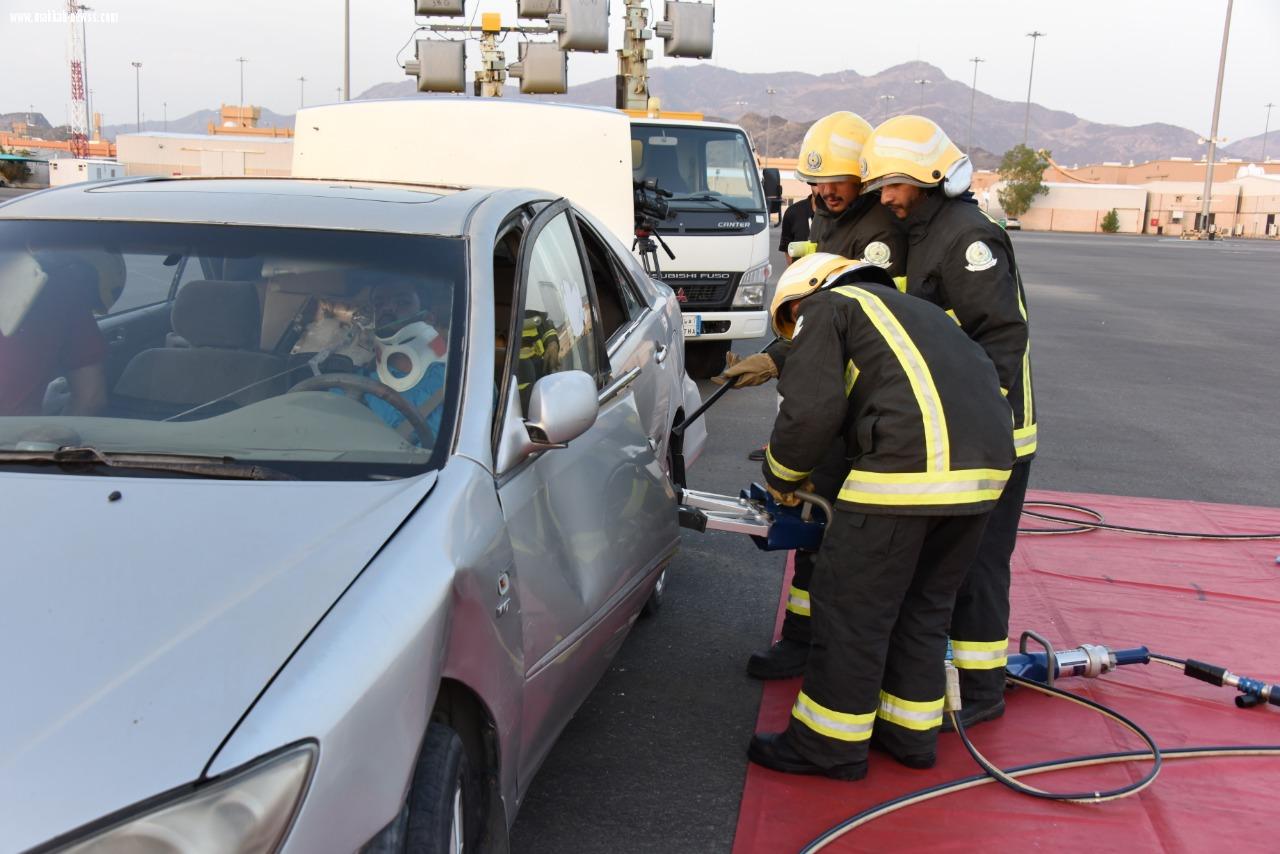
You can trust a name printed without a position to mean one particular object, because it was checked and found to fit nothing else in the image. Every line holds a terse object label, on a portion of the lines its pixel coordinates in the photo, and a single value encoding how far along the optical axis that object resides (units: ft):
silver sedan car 5.99
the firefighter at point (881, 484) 11.65
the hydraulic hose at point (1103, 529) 21.26
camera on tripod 32.60
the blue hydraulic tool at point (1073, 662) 14.67
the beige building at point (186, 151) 187.21
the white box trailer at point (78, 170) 145.07
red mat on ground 11.58
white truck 34.24
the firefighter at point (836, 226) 14.79
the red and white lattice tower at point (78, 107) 282.56
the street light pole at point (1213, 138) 192.24
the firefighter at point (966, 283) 13.53
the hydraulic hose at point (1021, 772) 11.36
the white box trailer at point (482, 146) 25.84
